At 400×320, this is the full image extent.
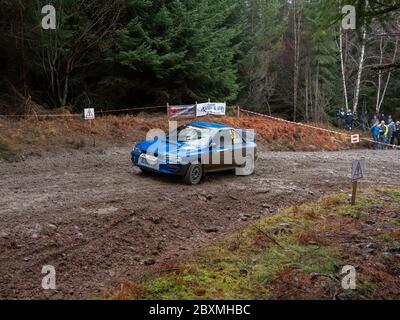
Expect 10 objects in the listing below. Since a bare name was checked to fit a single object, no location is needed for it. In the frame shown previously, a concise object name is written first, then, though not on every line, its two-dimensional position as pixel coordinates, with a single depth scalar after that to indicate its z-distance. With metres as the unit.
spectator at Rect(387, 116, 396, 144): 24.83
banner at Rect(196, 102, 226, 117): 21.61
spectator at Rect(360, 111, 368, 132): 28.73
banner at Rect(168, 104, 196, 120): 20.55
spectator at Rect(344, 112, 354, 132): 27.64
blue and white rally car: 11.16
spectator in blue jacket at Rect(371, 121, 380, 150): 24.53
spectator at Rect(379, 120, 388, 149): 24.67
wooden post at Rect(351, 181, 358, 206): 10.81
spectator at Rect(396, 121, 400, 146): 24.97
